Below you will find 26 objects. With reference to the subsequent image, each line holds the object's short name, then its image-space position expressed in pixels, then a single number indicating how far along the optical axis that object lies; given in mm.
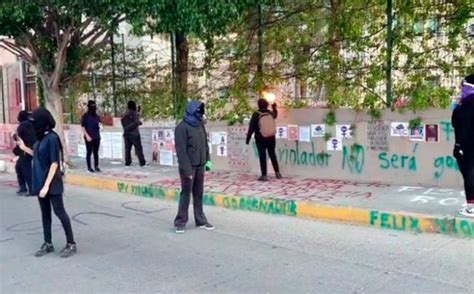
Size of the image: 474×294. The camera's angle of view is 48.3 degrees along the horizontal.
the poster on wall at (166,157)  13195
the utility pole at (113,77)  15312
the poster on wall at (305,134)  10273
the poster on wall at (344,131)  9688
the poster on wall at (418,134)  8836
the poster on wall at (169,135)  13137
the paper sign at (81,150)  15841
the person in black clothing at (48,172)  5973
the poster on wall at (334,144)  9828
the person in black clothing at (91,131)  12344
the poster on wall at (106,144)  14984
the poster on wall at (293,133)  10469
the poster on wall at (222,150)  11875
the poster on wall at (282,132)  10656
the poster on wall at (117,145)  14617
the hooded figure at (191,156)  6926
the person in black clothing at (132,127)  12984
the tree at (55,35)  10867
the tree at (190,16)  9422
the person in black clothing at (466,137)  6547
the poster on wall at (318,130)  10047
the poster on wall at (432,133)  8688
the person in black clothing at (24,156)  9625
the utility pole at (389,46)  9523
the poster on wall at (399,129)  9039
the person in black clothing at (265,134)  9930
